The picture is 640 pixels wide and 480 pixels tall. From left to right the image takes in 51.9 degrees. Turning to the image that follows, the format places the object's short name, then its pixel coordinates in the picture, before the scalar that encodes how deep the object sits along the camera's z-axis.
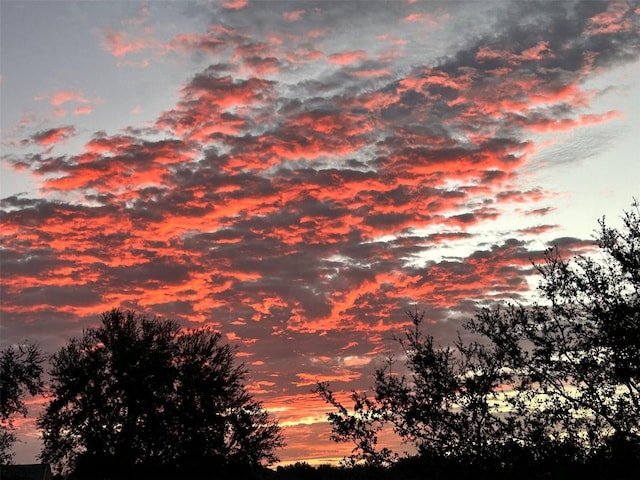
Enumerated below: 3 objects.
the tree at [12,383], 35.47
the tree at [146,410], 46.78
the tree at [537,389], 18.08
